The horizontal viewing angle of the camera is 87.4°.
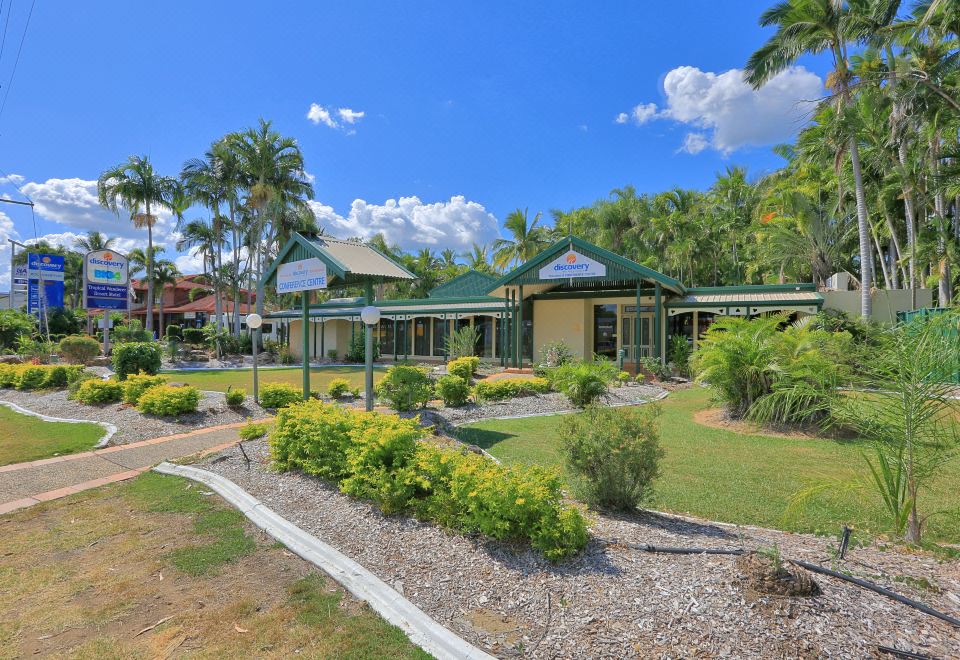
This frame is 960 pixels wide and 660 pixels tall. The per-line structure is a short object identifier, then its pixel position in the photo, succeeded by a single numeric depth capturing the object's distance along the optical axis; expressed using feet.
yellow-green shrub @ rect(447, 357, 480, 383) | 42.59
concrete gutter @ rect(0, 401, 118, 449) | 26.11
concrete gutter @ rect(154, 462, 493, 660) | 8.36
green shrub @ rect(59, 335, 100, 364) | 62.95
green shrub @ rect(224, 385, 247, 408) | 34.12
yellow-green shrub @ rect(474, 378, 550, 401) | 37.47
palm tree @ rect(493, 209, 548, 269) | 113.91
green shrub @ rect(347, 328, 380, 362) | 80.94
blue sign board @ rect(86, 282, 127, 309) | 79.92
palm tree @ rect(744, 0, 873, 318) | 50.24
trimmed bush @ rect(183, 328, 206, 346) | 90.48
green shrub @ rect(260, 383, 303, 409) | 34.53
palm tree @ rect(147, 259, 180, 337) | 131.23
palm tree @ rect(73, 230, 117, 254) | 164.35
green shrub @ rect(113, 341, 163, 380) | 40.24
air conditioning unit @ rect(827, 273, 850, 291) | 66.44
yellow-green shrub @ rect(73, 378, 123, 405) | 35.37
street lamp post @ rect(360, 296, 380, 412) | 26.89
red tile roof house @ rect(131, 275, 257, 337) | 155.53
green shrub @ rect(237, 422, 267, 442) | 23.57
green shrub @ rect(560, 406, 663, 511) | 12.93
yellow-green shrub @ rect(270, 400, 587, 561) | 10.80
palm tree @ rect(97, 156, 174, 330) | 90.84
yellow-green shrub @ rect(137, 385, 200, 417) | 30.68
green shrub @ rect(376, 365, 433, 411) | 28.45
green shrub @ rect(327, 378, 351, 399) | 37.17
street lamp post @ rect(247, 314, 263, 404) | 36.86
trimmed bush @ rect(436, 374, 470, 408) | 33.99
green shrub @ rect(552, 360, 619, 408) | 33.96
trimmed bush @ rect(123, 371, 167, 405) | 34.01
